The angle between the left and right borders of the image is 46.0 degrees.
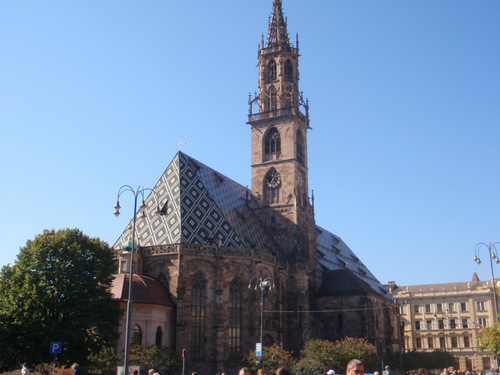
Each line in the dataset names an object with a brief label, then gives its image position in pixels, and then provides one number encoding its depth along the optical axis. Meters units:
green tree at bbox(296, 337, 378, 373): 43.22
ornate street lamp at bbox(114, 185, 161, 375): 22.84
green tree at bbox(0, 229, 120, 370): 31.91
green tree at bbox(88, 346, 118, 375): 34.44
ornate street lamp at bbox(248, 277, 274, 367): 47.69
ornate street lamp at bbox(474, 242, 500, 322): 32.16
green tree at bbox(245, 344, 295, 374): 40.31
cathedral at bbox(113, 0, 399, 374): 44.41
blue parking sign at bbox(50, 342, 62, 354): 26.14
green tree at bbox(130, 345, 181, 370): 37.00
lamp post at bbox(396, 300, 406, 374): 54.06
